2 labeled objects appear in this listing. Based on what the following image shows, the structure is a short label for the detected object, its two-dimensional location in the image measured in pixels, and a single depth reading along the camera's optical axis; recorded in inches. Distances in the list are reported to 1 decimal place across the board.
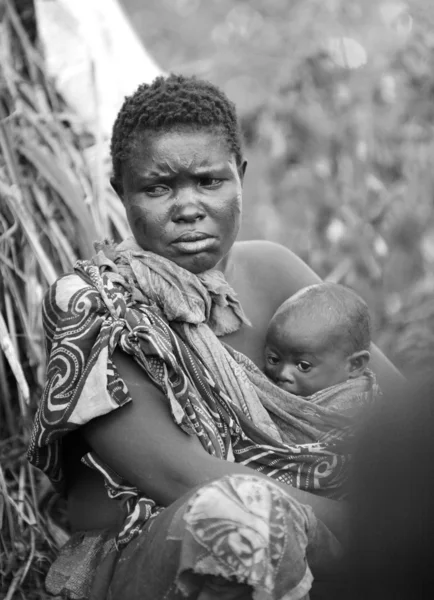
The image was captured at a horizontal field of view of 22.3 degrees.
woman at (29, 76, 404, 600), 81.8
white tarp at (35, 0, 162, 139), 165.3
